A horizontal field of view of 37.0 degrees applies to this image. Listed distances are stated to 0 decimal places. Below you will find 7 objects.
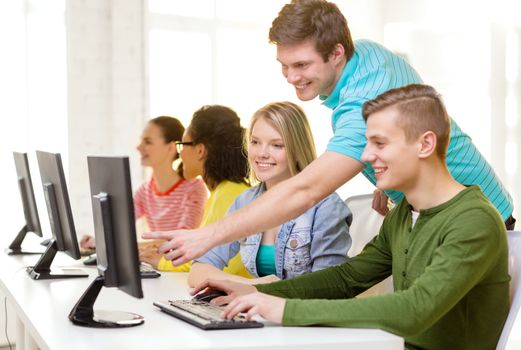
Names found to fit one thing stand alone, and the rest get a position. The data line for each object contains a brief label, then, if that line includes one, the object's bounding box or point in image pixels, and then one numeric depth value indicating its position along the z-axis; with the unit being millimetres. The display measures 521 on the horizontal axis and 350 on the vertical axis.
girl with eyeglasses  3016
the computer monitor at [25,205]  3271
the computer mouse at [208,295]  2006
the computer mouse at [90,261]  3006
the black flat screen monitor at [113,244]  1735
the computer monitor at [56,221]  2559
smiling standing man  1992
